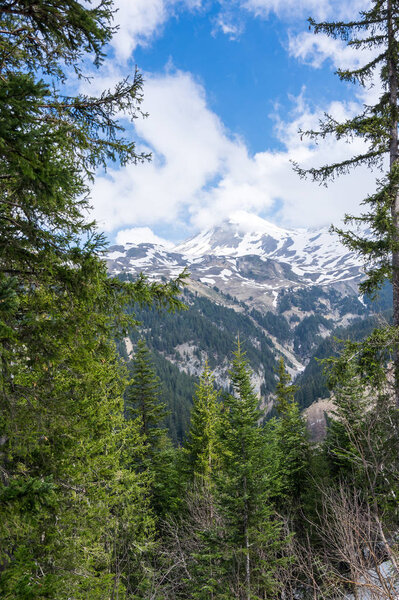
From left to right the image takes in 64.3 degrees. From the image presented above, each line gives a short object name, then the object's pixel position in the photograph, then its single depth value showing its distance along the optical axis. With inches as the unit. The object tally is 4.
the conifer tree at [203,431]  684.1
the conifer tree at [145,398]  784.3
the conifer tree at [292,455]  774.1
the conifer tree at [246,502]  415.2
